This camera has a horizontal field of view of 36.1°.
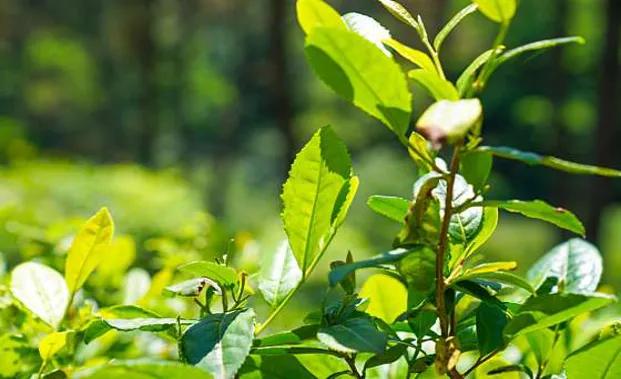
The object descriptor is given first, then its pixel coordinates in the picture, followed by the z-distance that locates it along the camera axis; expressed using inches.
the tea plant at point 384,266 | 19.9
